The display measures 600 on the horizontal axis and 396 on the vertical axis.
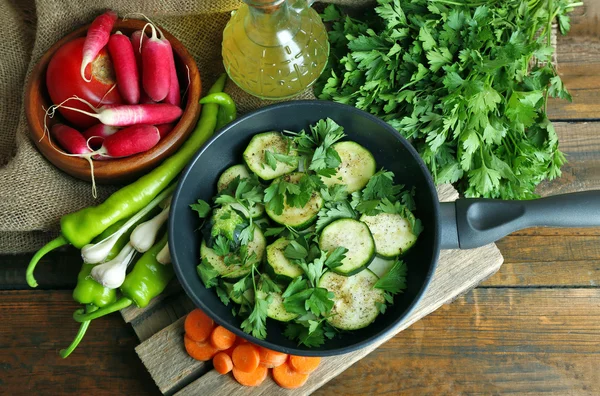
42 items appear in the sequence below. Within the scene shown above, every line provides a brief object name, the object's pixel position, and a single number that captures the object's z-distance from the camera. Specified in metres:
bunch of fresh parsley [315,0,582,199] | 0.80
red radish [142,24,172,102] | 0.80
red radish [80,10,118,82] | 0.79
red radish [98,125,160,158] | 0.79
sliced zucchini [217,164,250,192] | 0.80
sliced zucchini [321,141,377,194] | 0.80
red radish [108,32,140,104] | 0.80
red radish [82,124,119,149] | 0.81
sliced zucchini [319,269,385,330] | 0.76
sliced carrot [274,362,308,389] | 0.79
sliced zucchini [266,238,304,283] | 0.76
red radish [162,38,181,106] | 0.81
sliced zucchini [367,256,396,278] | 0.77
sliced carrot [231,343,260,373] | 0.79
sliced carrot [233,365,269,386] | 0.79
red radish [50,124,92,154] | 0.79
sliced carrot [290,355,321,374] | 0.79
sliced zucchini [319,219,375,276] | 0.76
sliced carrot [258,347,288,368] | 0.79
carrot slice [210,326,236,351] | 0.79
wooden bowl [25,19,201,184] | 0.79
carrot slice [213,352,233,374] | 0.79
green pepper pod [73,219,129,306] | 0.80
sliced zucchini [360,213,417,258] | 0.77
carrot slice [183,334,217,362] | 0.80
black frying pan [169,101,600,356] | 0.72
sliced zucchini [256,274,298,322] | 0.76
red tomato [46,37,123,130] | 0.80
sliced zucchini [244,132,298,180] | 0.80
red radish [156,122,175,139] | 0.82
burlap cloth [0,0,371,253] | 0.81
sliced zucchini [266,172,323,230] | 0.78
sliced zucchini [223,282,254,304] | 0.76
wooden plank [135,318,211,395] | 0.80
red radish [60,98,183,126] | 0.79
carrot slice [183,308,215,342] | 0.79
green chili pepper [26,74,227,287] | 0.80
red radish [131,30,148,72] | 0.82
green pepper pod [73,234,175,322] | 0.79
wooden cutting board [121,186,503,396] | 0.80
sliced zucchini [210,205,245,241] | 0.76
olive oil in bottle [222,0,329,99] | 0.81
